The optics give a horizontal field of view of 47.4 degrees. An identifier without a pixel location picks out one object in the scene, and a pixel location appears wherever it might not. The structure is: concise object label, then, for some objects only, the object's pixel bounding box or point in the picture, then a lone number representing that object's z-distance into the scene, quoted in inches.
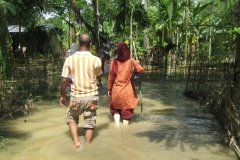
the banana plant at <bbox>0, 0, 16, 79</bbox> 161.0
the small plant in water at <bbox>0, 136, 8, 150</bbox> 163.0
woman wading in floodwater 199.2
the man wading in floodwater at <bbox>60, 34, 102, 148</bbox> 162.2
